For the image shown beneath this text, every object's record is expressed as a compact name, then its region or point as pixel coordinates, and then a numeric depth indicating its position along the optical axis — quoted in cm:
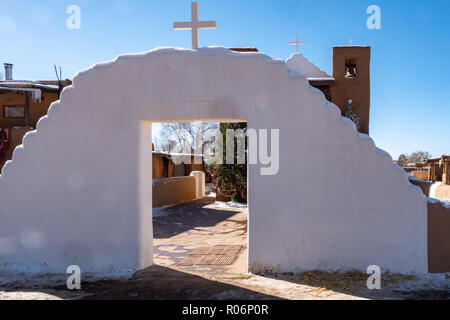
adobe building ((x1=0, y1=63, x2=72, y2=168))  1758
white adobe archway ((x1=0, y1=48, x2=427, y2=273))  624
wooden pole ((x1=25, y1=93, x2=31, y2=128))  1802
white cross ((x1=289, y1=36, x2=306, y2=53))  1614
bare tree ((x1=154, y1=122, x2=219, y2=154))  4884
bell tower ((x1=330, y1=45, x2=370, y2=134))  1412
